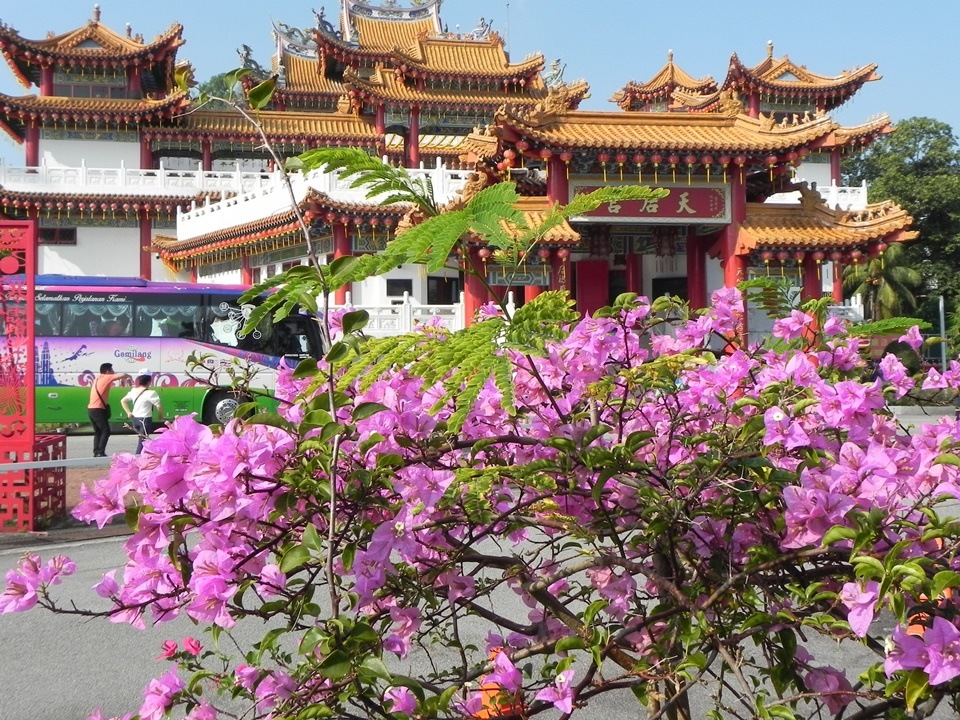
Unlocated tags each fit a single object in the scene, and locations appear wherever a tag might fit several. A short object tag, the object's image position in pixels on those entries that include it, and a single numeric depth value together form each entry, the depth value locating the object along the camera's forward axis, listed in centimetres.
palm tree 2819
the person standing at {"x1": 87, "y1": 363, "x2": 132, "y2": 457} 1120
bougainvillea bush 135
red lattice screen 725
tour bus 1520
